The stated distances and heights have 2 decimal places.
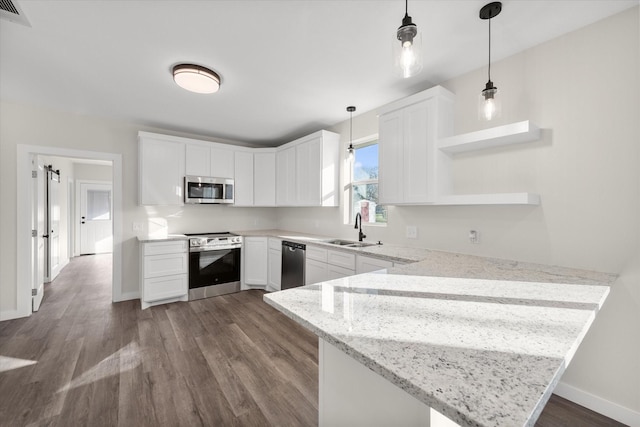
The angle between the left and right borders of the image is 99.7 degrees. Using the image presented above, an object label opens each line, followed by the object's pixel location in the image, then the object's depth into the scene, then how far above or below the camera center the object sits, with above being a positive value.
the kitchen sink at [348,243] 3.25 -0.40
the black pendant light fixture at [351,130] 3.37 +1.12
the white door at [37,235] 3.44 -0.34
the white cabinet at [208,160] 4.14 +0.80
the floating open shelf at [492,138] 1.95 +0.58
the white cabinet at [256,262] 4.31 -0.82
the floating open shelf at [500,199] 1.96 +0.10
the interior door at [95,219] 7.40 -0.26
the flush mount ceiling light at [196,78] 2.36 +1.19
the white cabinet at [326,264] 2.90 -0.61
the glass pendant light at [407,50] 1.22 +0.76
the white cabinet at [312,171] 3.80 +0.61
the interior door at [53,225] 4.61 -0.30
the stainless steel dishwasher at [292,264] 3.57 -0.73
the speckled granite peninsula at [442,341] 0.60 -0.39
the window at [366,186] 3.49 +0.35
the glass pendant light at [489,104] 1.90 +0.77
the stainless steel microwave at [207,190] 4.07 +0.33
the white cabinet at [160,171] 3.78 +0.56
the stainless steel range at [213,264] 3.87 -0.81
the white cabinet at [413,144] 2.46 +0.66
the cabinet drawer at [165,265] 3.55 -0.74
